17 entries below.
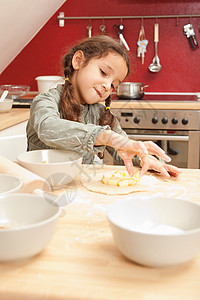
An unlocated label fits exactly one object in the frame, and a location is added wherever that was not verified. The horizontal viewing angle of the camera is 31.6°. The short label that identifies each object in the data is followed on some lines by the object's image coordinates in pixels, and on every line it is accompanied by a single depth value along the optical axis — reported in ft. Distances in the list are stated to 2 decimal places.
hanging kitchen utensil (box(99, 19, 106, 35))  10.89
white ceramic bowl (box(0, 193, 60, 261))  1.87
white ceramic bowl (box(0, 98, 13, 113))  7.55
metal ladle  10.78
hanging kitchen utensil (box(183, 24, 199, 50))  10.49
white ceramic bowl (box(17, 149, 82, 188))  3.34
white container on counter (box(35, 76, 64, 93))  10.14
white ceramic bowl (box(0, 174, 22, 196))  2.76
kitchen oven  8.73
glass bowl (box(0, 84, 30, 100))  9.68
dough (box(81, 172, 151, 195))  3.31
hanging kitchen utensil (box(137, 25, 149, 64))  10.61
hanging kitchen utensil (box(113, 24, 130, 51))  10.54
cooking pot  9.30
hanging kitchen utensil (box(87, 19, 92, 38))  10.96
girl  3.80
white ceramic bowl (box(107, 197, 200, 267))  1.86
